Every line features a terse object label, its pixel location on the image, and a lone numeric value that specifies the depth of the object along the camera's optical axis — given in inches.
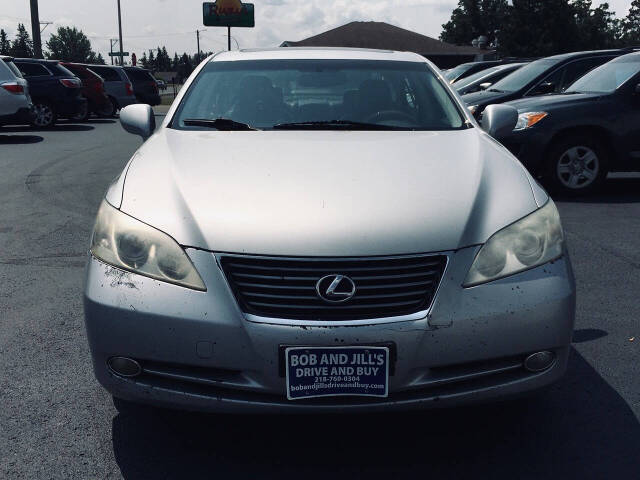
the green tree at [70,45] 6043.3
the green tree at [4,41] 5459.6
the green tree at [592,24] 3107.8
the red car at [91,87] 876.0
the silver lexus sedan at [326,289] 97.0
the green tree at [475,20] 3676.2
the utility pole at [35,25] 1109.1
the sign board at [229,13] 2293.1
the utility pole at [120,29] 2103.8
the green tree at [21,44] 3816.4
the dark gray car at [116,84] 975.0
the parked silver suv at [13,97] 599.2
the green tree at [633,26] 3841.0
